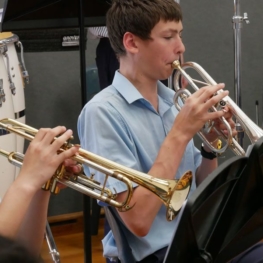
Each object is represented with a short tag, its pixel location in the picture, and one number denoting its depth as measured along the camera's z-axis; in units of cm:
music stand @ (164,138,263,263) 198
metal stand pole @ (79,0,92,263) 439
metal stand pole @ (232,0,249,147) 559
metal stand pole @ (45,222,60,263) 460
